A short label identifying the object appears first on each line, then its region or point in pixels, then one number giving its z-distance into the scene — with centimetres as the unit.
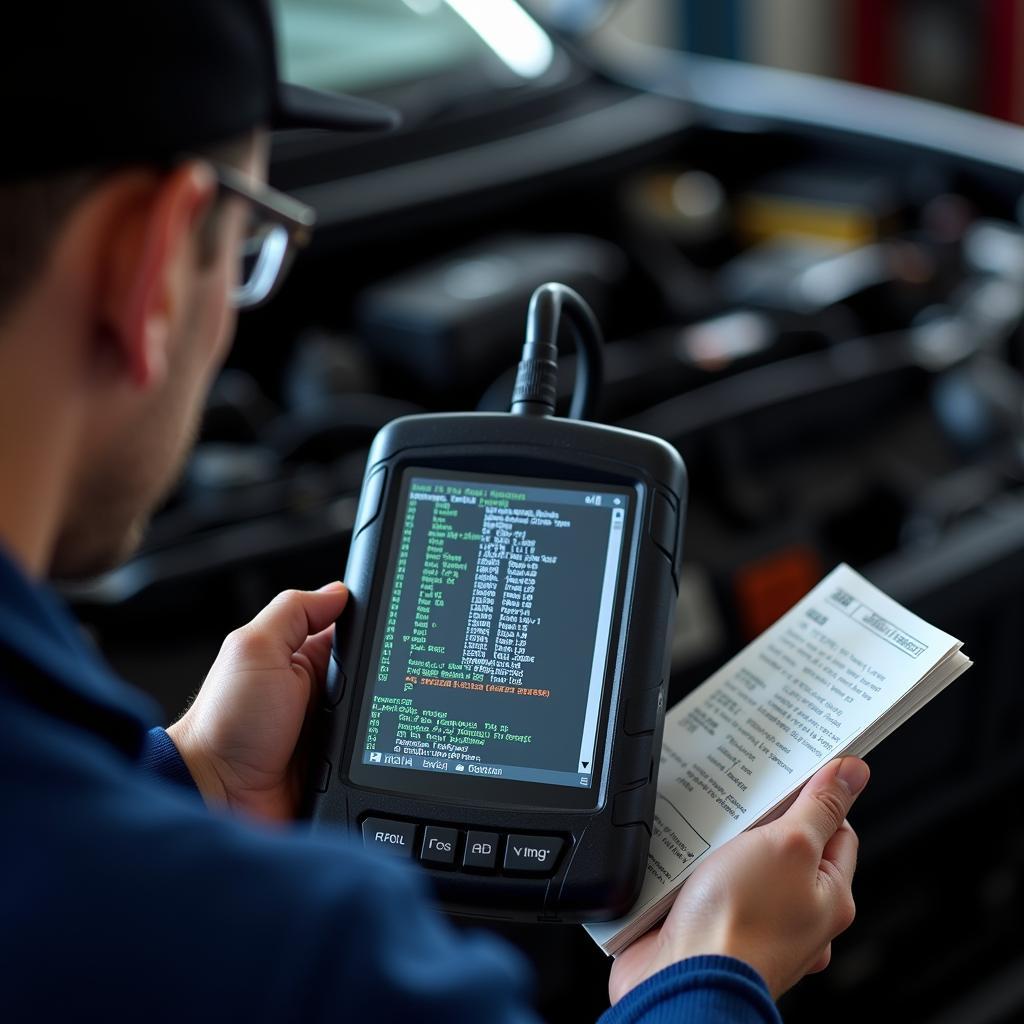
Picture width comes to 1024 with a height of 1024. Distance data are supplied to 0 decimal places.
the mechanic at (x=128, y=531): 50
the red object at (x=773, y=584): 136
